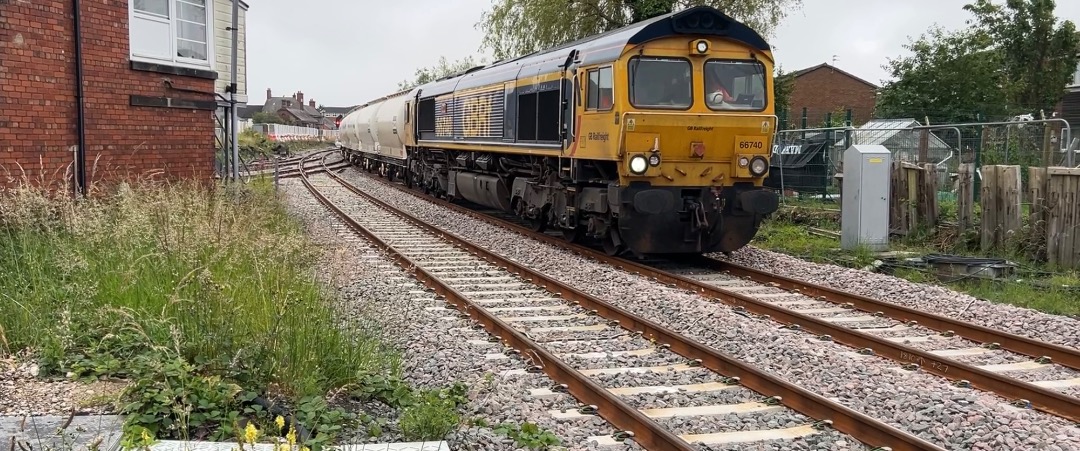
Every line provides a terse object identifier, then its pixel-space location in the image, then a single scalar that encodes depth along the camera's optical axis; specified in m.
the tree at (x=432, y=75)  70.36
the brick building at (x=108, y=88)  10.45
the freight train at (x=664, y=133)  10.90
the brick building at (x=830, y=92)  53.38
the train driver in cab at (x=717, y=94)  11.24
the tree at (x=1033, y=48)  36.59
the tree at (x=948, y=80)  33.19
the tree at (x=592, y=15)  27.52
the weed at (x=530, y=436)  4.65
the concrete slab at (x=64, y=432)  3.91
